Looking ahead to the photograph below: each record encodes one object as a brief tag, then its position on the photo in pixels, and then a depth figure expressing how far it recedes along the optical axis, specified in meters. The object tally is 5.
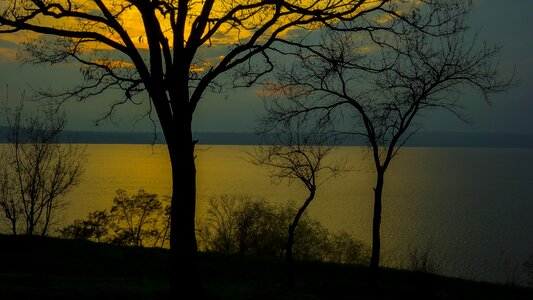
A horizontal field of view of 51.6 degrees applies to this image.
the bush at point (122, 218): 42.69
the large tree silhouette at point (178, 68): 11.54
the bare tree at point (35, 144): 33.56
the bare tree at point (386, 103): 17.08
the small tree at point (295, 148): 18.81
